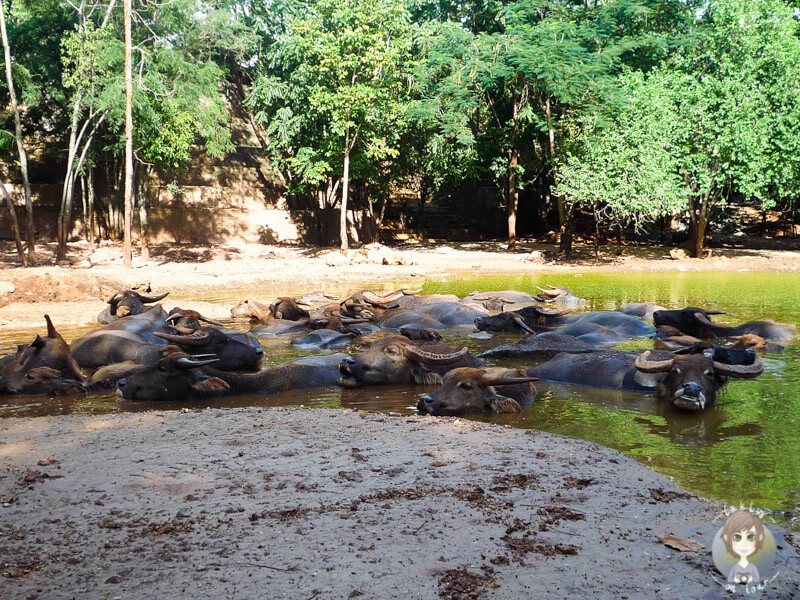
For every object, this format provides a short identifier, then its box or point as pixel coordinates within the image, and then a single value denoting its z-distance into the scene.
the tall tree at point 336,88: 26.64
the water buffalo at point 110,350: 9.98
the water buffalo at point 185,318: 11.73
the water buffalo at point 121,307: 13.49
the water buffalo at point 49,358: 8.88
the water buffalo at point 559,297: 16.89
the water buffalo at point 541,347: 10.39
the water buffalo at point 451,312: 14.04
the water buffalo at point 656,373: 7.66
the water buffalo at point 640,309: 14.25
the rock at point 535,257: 28.95
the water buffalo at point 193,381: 8.29
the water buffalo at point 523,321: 13.00
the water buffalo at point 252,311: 14.55
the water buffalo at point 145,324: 11.39
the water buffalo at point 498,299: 15.98
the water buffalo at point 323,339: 11.57
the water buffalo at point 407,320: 13.03
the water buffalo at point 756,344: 10.95
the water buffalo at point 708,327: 11.70
